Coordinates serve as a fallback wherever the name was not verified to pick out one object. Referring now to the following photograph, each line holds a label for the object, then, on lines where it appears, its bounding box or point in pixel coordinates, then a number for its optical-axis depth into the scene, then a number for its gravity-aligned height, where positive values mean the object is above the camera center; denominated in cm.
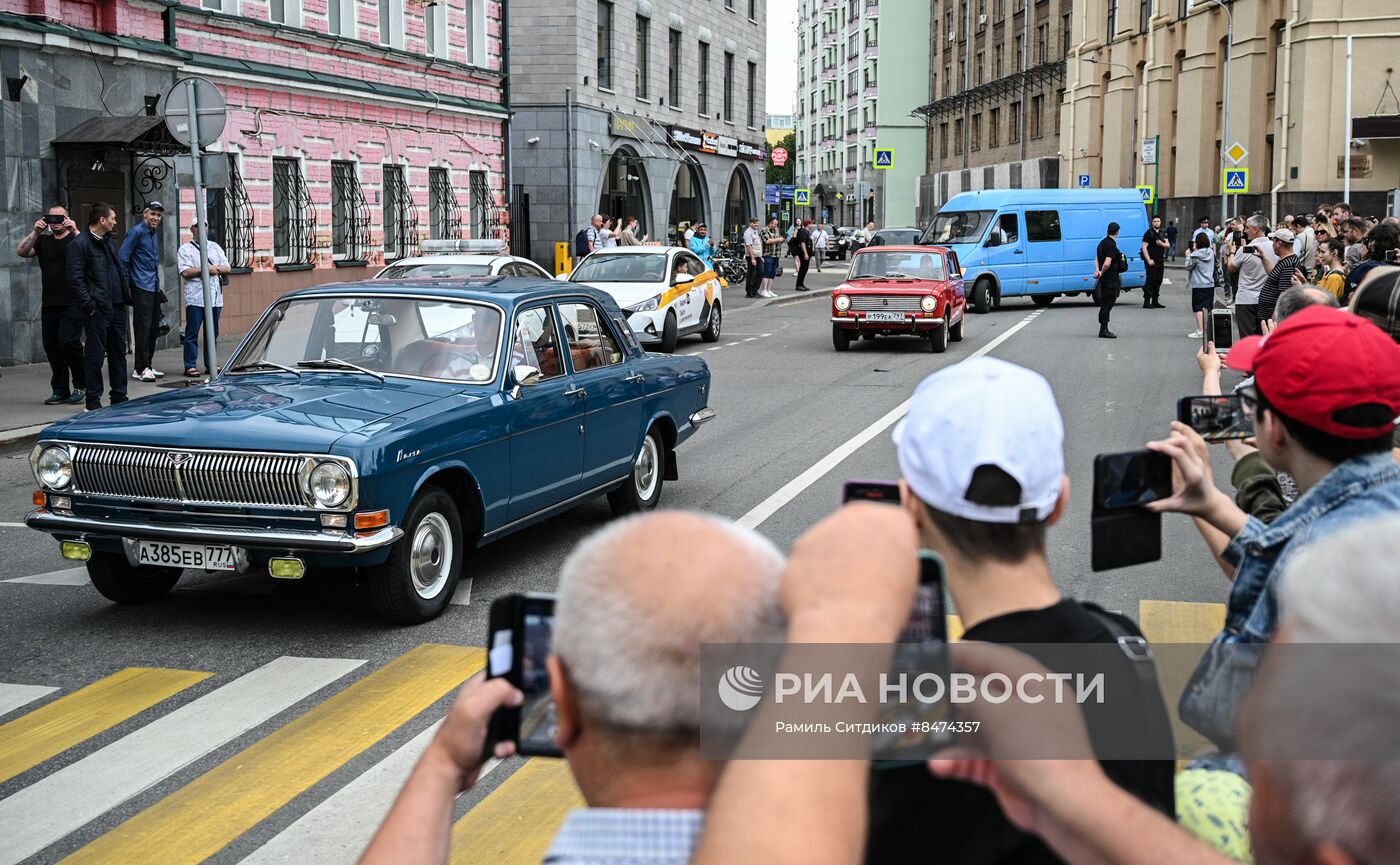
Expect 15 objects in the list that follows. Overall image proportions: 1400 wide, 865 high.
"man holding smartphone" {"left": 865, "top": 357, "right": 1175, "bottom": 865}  185 -38
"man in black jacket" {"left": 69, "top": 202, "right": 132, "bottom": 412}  1442 -26
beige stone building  4234 +593
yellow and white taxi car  2170 -27
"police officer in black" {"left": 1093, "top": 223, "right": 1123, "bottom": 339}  2358 -12
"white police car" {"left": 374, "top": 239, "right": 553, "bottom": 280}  1706 +3
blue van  3119 +67
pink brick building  1891 +238
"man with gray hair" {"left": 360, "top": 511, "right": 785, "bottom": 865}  159 -44
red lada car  2203 -54
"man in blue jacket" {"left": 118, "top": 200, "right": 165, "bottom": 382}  1700 -6
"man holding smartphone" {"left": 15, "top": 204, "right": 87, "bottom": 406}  1516 -41
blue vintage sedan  660 -86
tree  14675 +1054
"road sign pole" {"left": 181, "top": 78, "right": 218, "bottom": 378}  1422 +56
